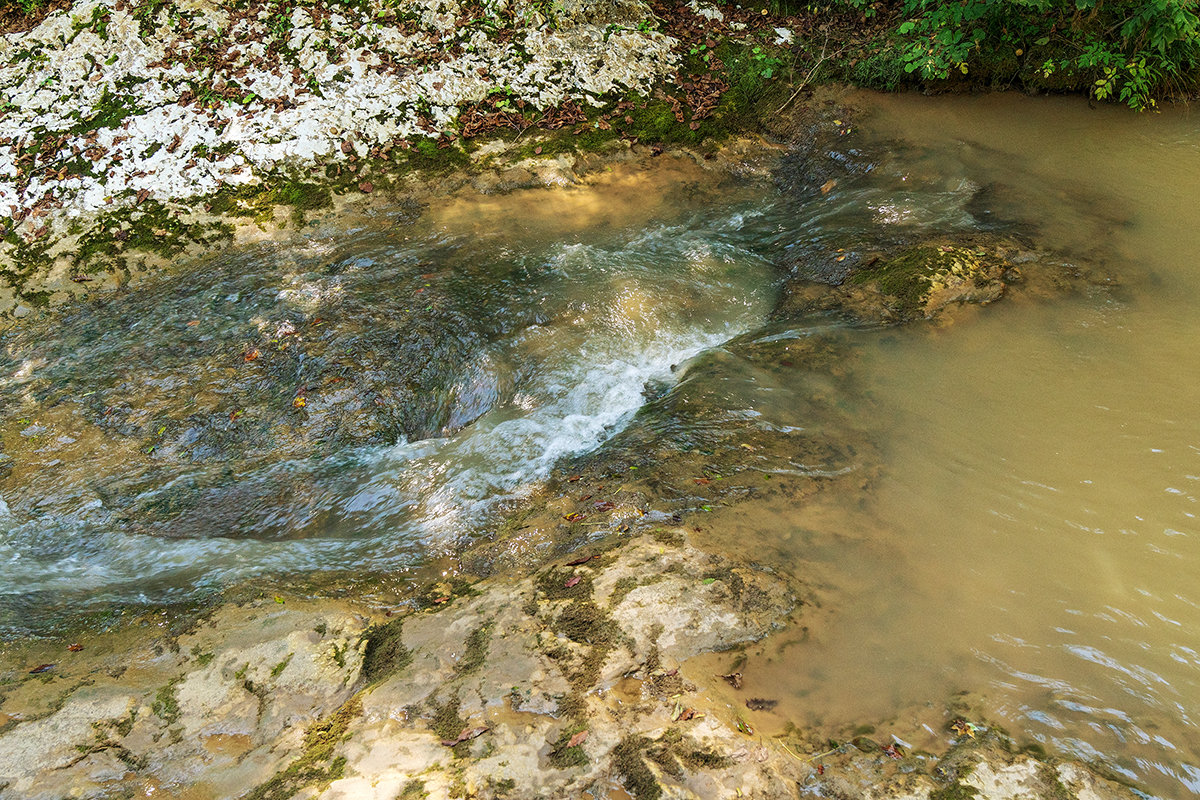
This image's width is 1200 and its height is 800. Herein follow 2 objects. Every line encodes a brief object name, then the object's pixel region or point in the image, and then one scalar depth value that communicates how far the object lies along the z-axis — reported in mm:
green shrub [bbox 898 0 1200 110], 7578
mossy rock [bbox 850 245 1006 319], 5684
